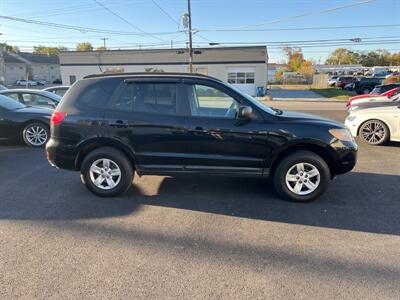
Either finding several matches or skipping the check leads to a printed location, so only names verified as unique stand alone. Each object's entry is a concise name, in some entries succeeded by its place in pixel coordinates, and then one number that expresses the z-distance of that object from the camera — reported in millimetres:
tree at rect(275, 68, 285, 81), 68294
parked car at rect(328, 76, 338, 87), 47700
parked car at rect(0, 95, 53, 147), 7955
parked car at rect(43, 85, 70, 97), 13460
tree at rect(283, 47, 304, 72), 84375
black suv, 4344
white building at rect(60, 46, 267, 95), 35594
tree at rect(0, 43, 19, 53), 98575
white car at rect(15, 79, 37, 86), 59131
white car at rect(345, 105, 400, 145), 7934
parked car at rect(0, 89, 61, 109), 9874
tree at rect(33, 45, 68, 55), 115250
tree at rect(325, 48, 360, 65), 120062
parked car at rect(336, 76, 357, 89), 40381
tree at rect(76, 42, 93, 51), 97562
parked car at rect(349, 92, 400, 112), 8703
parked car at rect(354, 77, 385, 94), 30703
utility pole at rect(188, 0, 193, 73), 29139
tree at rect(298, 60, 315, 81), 66619
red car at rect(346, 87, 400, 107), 13523
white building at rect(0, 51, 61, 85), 71125
